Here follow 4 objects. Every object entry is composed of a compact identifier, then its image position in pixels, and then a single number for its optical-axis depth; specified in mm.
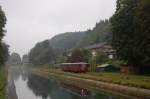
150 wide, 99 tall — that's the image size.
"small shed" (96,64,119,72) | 46015
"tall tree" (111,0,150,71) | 32139
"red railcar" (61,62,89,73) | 47908
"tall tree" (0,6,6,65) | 36995
